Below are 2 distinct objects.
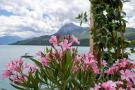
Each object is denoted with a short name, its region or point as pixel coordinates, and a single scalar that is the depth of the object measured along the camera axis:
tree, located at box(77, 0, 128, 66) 1.55
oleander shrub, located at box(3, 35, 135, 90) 0.71
